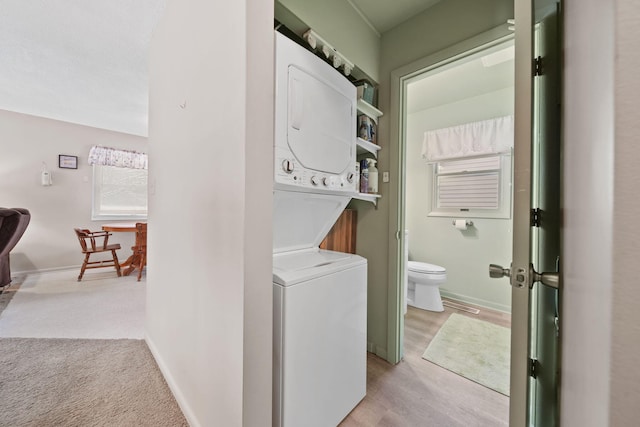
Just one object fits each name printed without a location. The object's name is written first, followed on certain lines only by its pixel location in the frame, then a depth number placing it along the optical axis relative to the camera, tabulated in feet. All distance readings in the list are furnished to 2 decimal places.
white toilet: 8.68
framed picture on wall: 12.96
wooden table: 11.94
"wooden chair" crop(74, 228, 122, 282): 11.32
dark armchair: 8.29
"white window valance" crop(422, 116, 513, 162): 8.62
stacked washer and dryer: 3.42
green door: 2.16
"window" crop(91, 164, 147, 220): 14.28
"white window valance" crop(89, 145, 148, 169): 13.73
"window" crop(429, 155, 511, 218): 8.80
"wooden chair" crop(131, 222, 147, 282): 12.14
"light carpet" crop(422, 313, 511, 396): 5.40
